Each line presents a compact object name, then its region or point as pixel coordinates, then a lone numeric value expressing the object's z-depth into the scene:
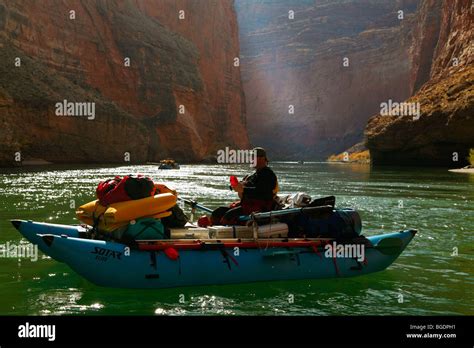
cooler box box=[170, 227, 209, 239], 7.84
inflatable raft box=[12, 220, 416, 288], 6.79
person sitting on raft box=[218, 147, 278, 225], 7.97
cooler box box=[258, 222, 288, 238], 7.70
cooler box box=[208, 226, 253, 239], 7.86
